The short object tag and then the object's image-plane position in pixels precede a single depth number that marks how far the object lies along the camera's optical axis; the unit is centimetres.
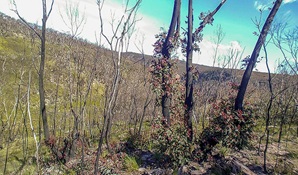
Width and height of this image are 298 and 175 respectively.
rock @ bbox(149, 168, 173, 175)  634
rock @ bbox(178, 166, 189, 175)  616
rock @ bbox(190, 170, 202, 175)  613
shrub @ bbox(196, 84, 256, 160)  657
